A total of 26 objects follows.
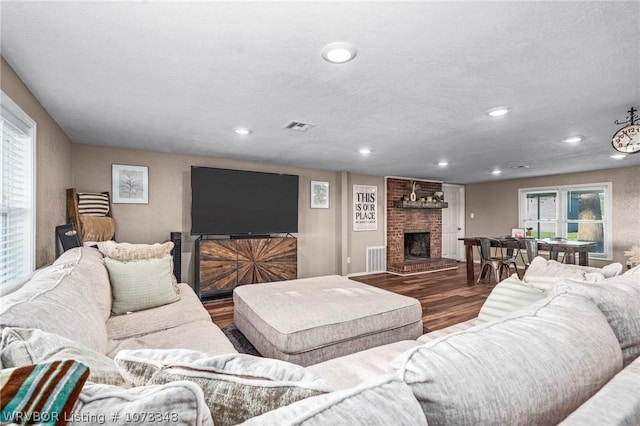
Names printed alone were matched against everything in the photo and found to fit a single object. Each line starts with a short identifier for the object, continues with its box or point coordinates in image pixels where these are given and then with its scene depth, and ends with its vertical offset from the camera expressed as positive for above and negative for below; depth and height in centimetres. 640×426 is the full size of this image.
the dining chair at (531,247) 479 -49
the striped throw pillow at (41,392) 44 -28
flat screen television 432 +22
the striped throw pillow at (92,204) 355 +14
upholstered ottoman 203 -78
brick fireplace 645 -40
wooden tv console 420 -71
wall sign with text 613 +19
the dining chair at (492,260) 512 -76
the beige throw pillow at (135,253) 231 -30
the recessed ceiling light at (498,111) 244 +91
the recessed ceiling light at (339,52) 153 +90
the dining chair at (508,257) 514 -72
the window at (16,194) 186 +15
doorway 787 -14
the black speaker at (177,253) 394 -50
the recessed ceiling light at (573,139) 334 +91
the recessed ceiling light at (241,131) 305 +91
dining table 457 -48
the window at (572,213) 579 +10
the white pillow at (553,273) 161 -32
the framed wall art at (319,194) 562 +43
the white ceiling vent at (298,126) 288 +91
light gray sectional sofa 51 -35
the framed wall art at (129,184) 394 +44
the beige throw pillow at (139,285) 216 -53
